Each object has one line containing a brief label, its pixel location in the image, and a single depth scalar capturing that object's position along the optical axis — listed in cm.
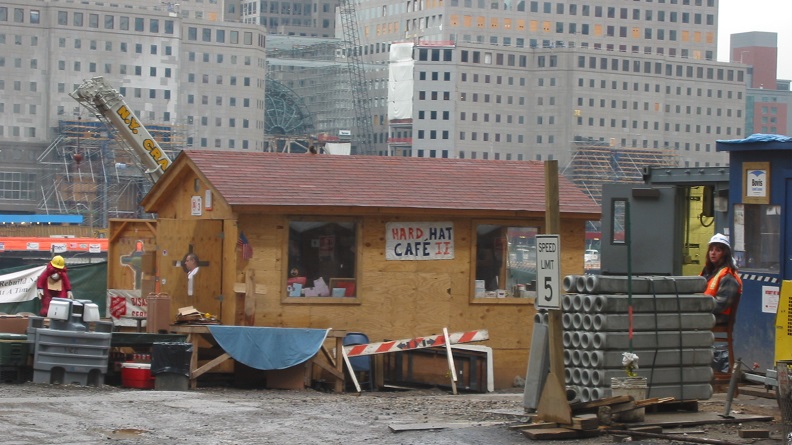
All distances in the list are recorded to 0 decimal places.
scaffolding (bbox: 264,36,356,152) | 18900
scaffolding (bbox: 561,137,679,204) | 17075
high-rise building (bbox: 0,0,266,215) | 15100
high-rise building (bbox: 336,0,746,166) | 17912
